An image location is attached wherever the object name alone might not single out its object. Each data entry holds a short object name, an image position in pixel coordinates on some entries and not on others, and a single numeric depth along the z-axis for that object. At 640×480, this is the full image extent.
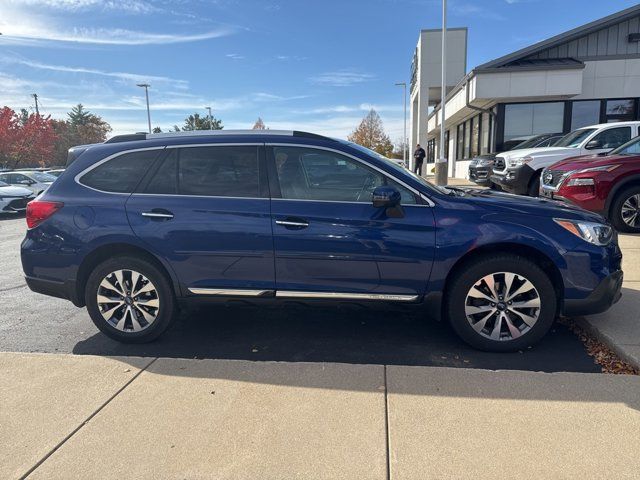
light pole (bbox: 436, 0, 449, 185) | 17.39
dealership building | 15.86
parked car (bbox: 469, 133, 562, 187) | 12.87
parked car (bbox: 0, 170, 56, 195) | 16.81
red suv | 7.34
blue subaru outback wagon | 3.46
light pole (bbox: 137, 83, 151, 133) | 40.41
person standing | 22.56
